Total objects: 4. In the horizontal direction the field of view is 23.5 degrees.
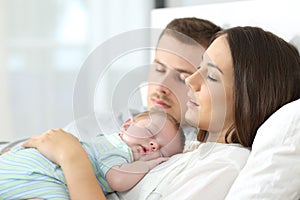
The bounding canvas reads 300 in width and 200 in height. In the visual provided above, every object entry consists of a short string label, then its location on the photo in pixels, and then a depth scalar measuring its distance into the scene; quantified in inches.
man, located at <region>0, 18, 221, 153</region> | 59.6
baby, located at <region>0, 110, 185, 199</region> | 52.5
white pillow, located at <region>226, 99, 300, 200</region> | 44.6
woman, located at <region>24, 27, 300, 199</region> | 49.3
